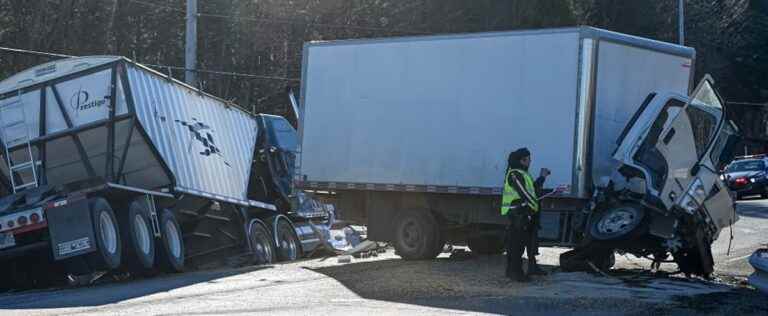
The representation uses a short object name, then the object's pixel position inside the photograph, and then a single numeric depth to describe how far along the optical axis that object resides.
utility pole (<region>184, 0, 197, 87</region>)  26.28
